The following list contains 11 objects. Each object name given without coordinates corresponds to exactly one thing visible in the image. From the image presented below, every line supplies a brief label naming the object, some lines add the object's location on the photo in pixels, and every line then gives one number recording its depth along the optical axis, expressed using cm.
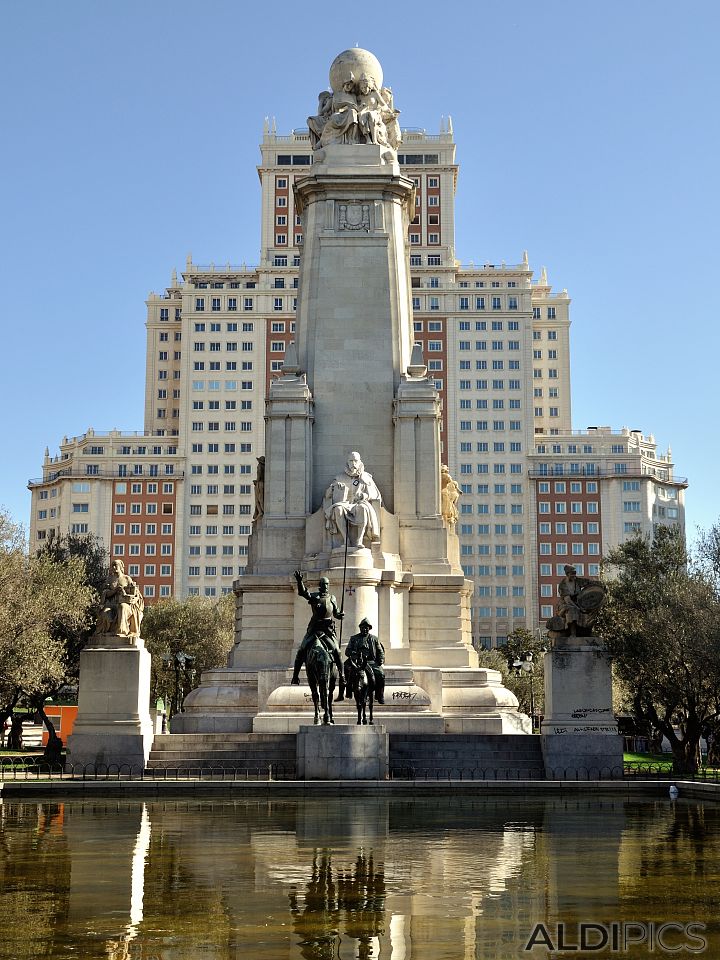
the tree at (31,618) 3953
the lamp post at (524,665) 5742
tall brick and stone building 13362
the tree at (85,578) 5250
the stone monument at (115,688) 2811
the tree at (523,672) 7962
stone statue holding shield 2944
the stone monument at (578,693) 2772
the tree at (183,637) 6681
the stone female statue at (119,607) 2972
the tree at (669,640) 3909
